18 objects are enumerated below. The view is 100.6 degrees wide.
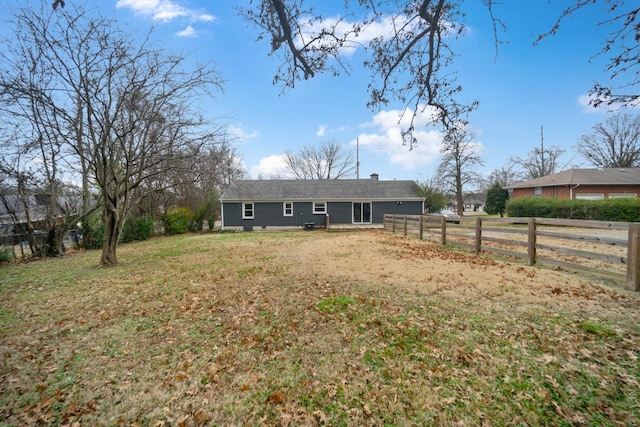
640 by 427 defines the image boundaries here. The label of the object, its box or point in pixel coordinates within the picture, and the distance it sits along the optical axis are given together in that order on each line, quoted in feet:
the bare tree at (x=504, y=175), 158.31
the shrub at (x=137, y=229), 51.79
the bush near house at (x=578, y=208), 51.72
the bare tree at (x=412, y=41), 10.18
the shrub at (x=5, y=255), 33.54
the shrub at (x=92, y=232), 43.60
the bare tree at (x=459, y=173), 89.81
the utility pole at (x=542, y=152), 115.69
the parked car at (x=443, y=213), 77.67
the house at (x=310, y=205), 69.56
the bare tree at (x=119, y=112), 24.93
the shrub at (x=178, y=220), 63.26
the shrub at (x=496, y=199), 93.98
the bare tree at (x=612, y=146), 97.55
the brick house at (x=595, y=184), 73.07
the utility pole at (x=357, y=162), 120.90
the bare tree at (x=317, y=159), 125.80
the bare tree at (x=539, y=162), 128.06
